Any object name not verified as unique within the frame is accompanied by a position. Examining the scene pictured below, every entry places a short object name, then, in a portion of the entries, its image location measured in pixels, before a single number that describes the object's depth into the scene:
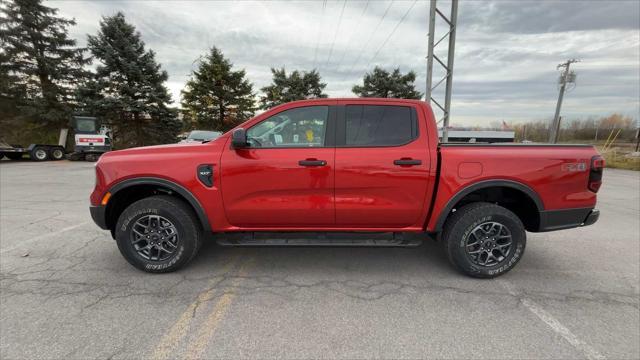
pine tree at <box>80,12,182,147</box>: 19.66
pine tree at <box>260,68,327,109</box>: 30.80
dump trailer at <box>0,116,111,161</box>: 15.42
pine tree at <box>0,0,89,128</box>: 18.81
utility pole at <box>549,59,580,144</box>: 27.94
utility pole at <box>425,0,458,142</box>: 9.79
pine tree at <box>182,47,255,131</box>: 28.42
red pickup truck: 2.91
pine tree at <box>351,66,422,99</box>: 30.97
